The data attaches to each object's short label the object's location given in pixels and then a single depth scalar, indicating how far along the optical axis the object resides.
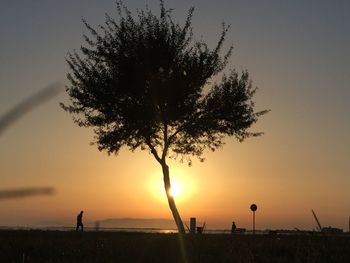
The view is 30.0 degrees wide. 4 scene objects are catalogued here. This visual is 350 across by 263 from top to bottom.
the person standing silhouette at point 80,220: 50.58
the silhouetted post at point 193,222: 42.62
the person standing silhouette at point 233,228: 61.71
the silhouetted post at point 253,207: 47.04
